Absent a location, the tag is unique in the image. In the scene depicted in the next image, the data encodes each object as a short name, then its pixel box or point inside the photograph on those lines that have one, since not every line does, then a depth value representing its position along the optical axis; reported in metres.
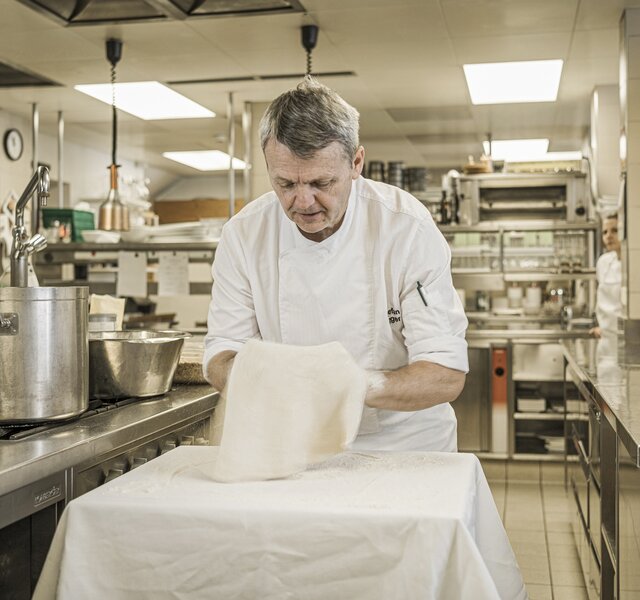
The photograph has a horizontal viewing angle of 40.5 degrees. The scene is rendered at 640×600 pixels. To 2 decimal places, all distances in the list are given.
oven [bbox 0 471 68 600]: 1.75
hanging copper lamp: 4.97
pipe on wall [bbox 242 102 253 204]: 6.04
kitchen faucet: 2.00
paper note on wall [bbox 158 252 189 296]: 4.95
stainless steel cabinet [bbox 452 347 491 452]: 5.84
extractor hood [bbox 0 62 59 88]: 5.57
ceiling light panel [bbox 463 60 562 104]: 5.48
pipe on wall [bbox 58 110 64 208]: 6.28
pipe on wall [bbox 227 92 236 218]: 6.01
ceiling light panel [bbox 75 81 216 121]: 6.09
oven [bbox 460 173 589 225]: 6.26
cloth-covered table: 1.32
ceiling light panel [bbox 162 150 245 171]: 9.55
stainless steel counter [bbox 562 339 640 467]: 2.05
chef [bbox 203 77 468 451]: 1.74
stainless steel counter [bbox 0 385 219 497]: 1.68
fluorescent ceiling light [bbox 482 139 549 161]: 8.44
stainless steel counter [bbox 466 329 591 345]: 5.80
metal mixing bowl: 2.35
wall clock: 7.08
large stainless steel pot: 1.89
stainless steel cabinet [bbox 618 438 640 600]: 1.99
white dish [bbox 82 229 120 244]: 5.05
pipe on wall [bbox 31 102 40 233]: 6.21
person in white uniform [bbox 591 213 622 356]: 5.37
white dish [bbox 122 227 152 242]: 5.12
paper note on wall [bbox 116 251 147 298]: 4.93
